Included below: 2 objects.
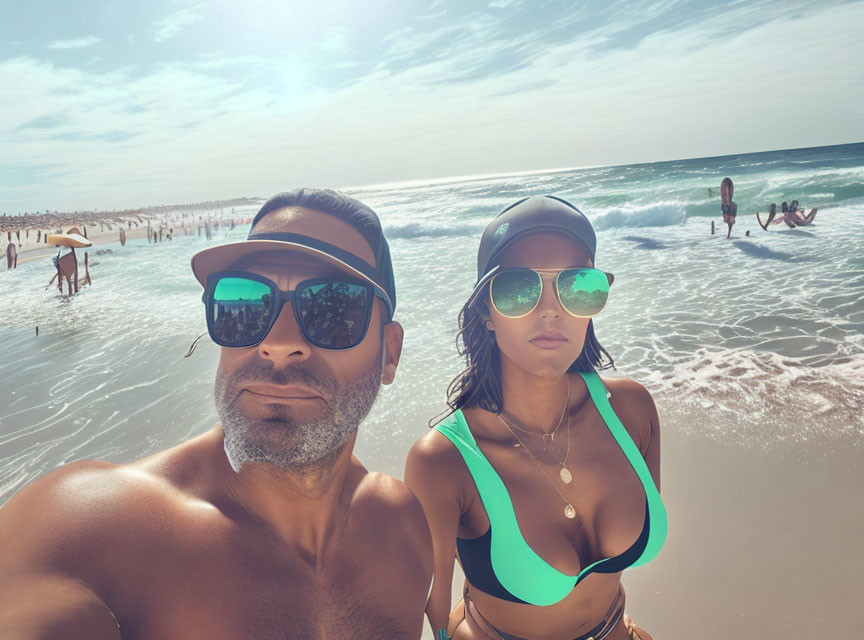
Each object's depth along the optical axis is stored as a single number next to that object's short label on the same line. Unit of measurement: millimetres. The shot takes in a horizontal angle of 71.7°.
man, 359
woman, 574
